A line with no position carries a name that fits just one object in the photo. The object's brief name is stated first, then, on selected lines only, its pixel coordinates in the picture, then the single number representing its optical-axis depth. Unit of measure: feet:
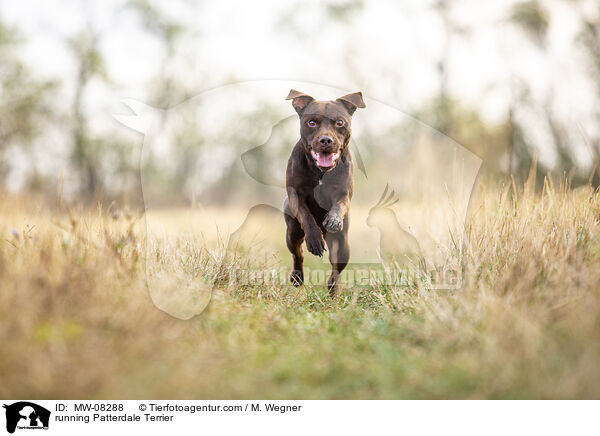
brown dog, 12.94
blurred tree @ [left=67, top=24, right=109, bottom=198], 45.16
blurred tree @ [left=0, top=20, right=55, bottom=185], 43.27
